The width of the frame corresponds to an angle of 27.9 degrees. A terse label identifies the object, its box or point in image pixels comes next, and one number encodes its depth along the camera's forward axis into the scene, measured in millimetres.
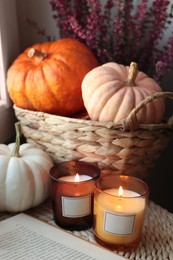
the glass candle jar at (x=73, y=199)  605
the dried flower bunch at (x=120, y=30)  732
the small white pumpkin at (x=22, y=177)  627
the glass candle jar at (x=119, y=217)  555
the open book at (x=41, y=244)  537
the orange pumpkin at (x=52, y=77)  705
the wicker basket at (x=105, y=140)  624
